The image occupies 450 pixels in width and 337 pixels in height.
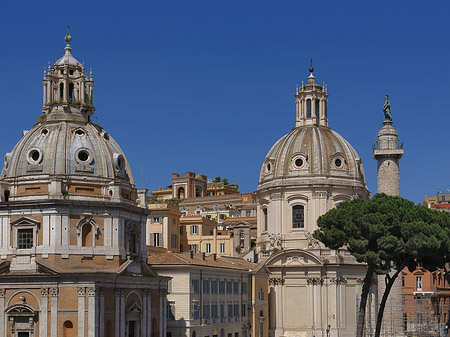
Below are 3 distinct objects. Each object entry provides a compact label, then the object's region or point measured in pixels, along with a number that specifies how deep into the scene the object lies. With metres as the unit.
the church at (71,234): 59.81
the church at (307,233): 90.50
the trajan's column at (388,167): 83.00
